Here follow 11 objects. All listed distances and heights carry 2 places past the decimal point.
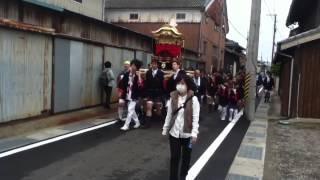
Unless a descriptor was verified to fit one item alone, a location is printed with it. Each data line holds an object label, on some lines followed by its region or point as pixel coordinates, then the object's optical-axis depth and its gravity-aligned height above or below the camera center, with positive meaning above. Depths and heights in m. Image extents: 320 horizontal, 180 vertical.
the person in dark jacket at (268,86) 18.31 -0.43
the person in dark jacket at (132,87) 8.30 -0.36
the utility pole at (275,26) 38.16 +7.09
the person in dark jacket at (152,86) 8.91 -0.32
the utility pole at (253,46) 11.77 +1.33
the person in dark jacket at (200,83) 11.14 -0.24
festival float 11.90 +1.39
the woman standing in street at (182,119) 4.40 -0.64
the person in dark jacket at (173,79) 6.31 -0.04
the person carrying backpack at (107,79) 10.72 -0.18
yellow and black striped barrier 11.86 -0.31
